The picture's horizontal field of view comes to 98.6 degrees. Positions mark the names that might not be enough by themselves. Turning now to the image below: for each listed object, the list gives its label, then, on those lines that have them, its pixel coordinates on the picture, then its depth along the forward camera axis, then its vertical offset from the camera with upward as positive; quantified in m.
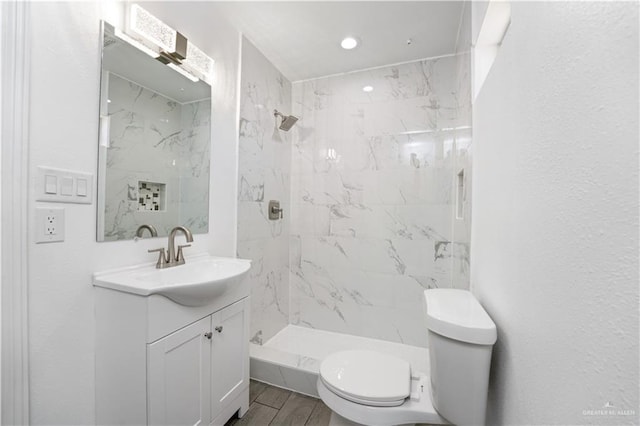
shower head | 2.38 +0.77
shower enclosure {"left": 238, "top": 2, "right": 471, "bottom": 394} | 2.18 +0.06
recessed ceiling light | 2.06 +1.29
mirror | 1.22 +0.32
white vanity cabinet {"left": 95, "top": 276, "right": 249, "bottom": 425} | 1.06 -0.64
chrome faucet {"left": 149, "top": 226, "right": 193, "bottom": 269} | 1.41 -0.25
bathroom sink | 1.08 -0.33
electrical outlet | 0.97 -0.08
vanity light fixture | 1.30 +0.85
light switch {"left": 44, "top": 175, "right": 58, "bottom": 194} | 0.99 +0.07
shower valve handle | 2.40 -0.01
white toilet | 0.88 -0.70
